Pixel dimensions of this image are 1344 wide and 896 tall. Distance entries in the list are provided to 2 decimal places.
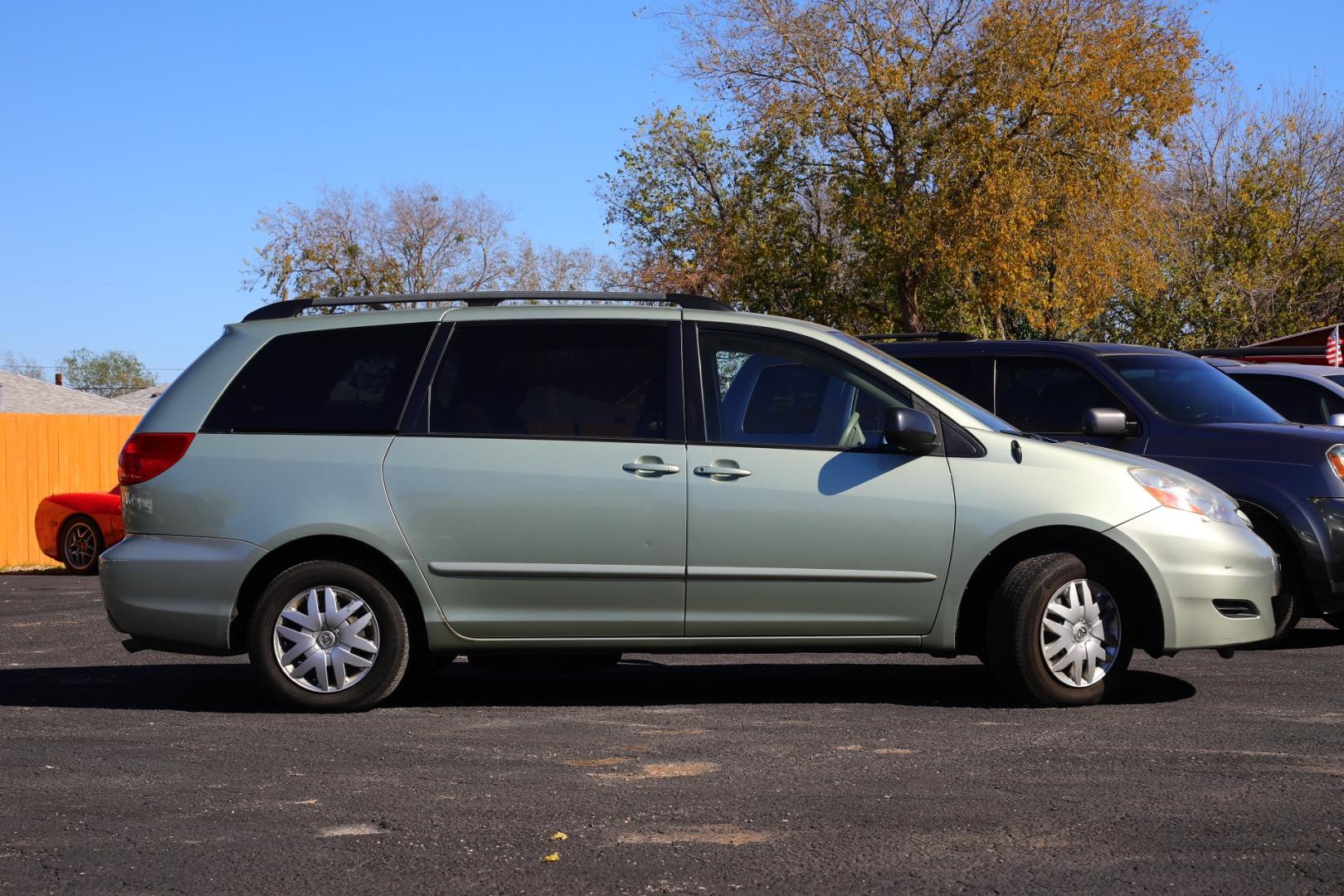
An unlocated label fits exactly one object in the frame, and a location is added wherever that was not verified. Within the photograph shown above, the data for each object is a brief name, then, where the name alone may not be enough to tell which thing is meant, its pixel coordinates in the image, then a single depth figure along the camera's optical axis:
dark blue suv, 8.98
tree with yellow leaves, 31.97
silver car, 11.66
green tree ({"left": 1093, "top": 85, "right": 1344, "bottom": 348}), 52.28
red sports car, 19.88
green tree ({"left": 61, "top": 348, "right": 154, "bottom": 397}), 129.50
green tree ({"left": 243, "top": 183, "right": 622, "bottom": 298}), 61.62
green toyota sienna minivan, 6.92
